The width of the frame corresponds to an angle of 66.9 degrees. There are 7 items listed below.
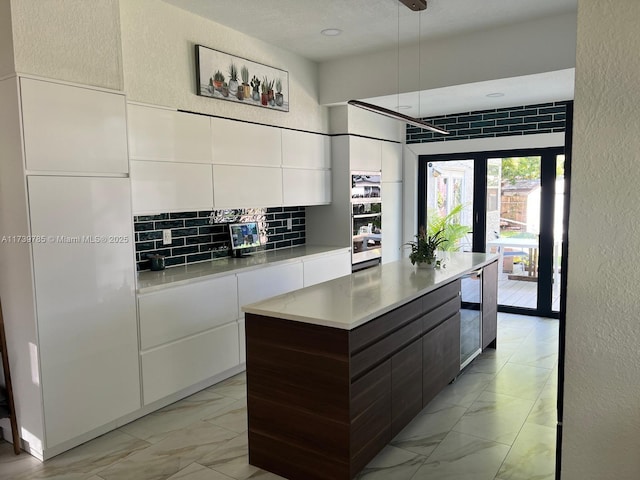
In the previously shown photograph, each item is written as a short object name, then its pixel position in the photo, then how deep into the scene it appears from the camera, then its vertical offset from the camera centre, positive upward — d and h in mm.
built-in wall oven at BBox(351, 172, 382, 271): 5457 -252
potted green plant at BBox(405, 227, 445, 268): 3795 -443
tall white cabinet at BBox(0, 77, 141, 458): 2664 -323
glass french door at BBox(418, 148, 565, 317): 5723 -204
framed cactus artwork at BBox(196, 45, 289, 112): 3955 +1062
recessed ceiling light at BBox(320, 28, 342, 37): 4139 +1438
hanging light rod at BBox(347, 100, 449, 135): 3193 +591
